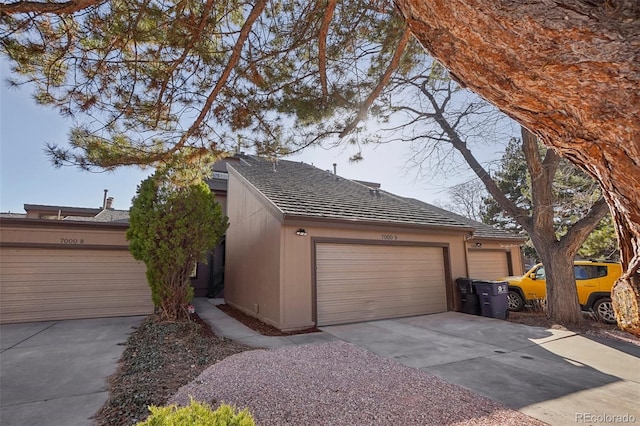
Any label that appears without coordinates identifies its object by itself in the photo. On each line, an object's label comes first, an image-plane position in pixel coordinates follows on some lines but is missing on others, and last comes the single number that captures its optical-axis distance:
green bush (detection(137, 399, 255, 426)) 1.69
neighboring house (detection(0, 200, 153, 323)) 8.62
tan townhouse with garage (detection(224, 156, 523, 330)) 7.60
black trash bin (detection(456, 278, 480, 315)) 9.24
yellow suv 7.82
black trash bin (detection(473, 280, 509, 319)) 8.67
